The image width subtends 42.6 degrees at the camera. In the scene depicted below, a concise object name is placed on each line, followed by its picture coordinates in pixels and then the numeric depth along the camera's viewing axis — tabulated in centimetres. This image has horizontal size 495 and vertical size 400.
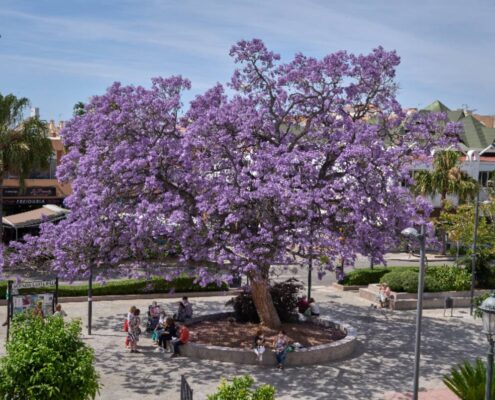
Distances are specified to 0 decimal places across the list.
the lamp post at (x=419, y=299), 1440
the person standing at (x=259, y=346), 1956
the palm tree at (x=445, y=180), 4550
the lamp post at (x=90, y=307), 2262
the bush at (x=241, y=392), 1098
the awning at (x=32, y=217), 3781
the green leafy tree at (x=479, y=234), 3253
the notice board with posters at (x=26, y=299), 2161
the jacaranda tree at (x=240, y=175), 1856
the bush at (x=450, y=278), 3112
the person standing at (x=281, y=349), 1948
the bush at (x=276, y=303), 2356
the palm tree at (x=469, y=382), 1475
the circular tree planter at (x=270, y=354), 1983
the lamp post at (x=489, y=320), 1230
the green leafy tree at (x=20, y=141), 3475
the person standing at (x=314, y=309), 2498
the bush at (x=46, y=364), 1162
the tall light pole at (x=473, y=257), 2862
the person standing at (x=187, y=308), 2396
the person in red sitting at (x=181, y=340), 2047
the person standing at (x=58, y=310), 2102
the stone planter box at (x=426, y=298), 2930
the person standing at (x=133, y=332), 2065
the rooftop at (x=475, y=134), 6209
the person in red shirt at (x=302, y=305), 2527
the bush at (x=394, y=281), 3022
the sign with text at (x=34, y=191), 4641
